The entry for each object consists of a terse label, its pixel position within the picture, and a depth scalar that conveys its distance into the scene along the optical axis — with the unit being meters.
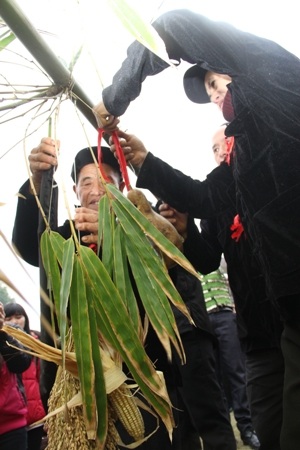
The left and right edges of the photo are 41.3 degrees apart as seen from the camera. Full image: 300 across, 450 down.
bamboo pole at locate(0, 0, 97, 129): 0.87
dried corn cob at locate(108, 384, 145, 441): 0.85
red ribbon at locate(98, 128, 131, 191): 1.23
